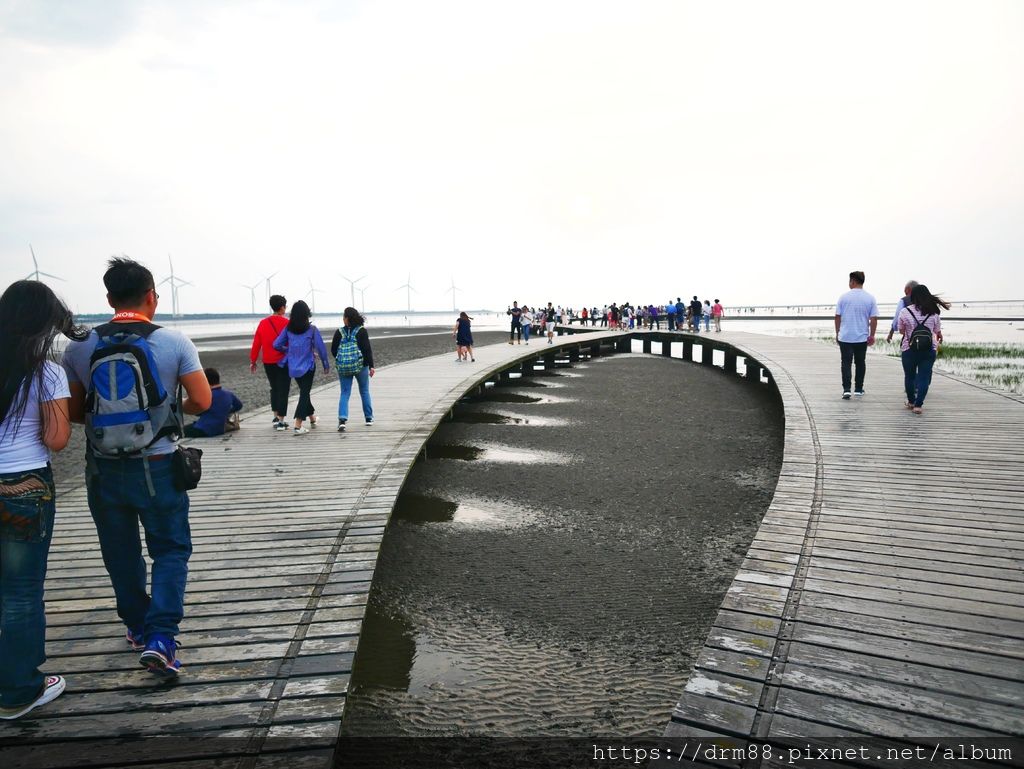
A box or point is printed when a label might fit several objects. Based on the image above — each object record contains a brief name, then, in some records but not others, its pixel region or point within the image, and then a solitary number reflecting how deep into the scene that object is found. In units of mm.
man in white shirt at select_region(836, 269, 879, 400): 10133
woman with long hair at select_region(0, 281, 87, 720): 2945
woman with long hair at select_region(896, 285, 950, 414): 9320
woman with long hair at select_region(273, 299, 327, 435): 9031
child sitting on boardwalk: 9523
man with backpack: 3180
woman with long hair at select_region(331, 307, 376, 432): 9406
